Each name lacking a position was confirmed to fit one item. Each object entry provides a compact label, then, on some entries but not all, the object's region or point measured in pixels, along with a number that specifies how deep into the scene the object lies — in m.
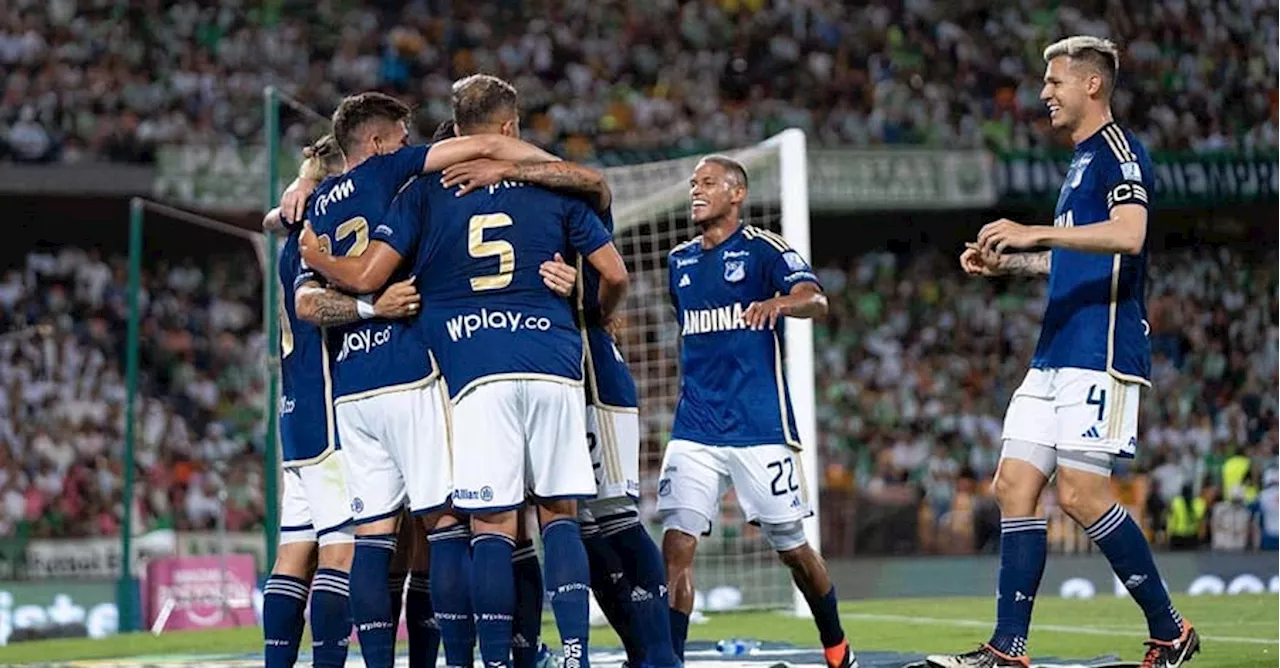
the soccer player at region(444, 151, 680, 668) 16.61
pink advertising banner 35.50
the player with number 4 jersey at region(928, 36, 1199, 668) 16.09
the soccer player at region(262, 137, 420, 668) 15.88
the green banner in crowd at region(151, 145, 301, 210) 51.37
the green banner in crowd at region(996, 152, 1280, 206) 57.91
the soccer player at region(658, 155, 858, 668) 18.73
